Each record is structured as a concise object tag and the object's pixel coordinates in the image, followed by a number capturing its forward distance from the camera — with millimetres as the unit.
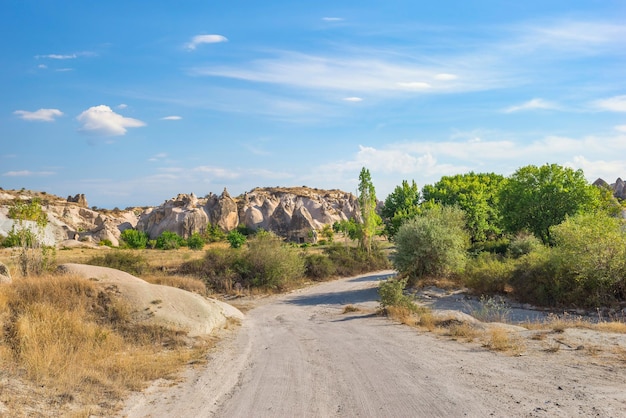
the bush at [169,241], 60719
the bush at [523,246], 32656
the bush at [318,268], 37875
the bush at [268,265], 32031
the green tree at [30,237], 19688
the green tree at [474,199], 47219
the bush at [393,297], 19922
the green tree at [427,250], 28859
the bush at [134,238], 62953
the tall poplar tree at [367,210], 44375
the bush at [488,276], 26750
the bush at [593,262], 21625
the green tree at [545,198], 35438
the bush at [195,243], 60656
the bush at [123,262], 29609
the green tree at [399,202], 52050
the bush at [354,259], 40844
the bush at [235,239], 58500
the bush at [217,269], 31328
